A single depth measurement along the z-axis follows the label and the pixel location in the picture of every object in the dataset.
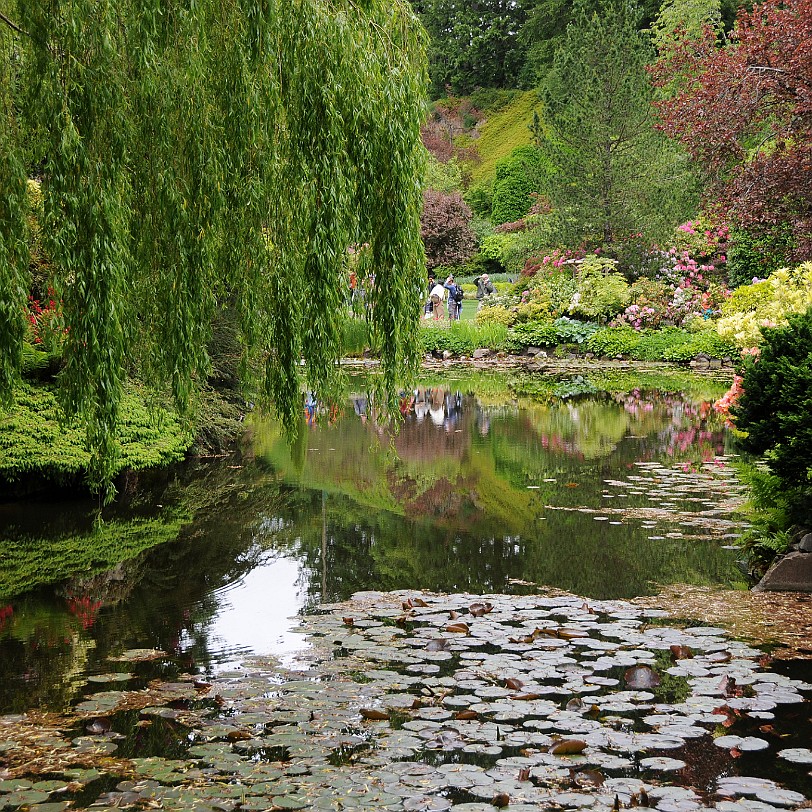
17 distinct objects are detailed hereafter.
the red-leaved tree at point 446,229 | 40.16
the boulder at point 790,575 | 7.22
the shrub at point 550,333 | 29.12
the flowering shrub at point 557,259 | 31.33
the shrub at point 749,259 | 23.14
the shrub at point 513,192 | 47.84
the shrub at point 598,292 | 29.33
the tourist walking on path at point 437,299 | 35.31
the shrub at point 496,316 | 31.25
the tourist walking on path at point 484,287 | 36.09
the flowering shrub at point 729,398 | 10.39
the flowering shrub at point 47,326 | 5.48
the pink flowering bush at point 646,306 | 29.28
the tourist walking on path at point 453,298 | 33.87
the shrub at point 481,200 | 50.94
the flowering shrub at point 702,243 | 29.61
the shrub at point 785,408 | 7.07
